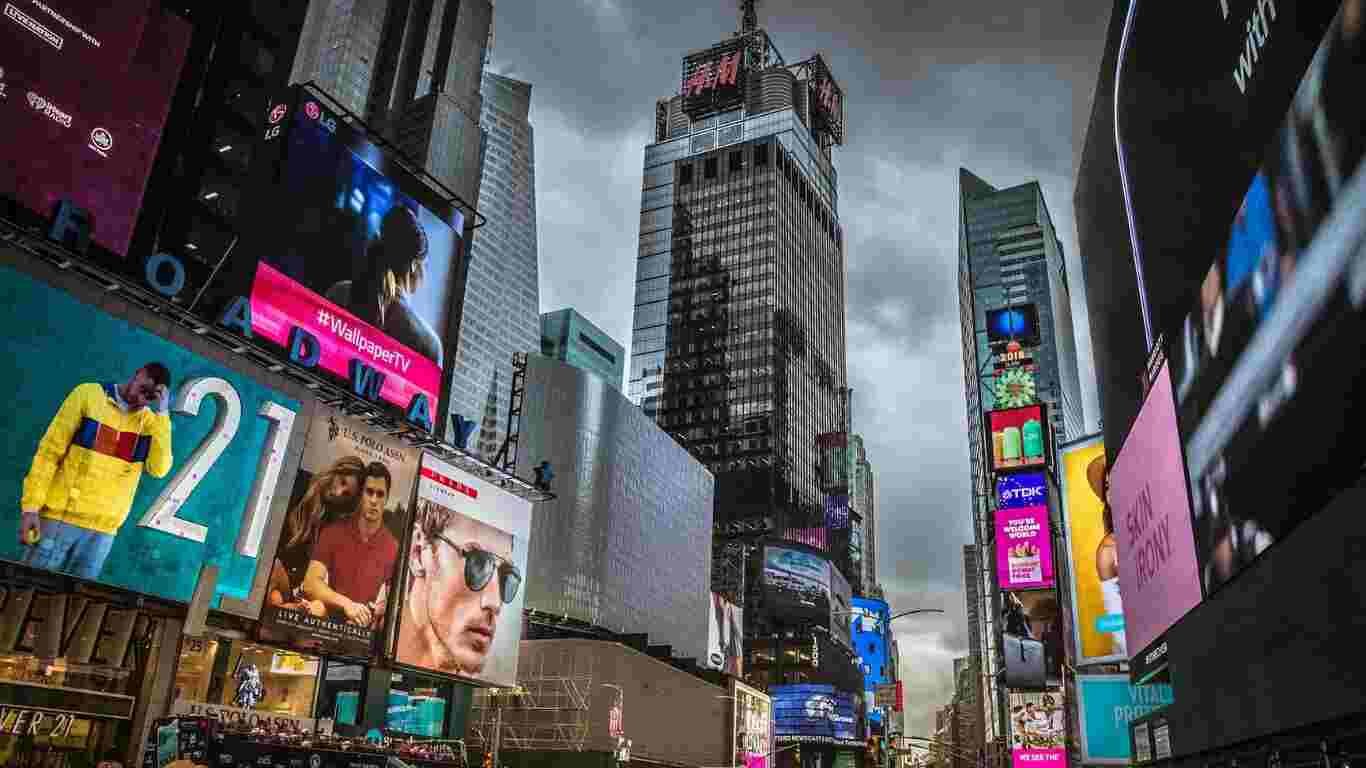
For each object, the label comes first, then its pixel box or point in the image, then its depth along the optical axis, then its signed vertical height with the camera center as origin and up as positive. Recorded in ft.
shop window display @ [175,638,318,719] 107.34 +6.39
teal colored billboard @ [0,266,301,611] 82.53 +25.33
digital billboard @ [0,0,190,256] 94.12 +62.64
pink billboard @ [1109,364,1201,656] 47.14 +13.57
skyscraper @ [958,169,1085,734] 590.55 +311.41
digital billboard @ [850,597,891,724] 488.85 +63.03
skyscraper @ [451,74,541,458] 507.30 +252.39
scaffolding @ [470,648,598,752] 173.27 +7.52
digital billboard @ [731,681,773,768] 241.96 +8.46
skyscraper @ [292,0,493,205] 404.57 +297.45
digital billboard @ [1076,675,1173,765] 92.71 +6.42
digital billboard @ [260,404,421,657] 108.17 +23.16
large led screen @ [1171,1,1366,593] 26.94 +14.75
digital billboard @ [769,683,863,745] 403.34 +19.79
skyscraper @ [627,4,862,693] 573.74 +253.09
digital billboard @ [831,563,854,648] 455.63 +73.23
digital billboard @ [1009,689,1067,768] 139.54 +6.96
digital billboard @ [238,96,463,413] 120.57 +63.61
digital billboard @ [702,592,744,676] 353.51 +44.65
